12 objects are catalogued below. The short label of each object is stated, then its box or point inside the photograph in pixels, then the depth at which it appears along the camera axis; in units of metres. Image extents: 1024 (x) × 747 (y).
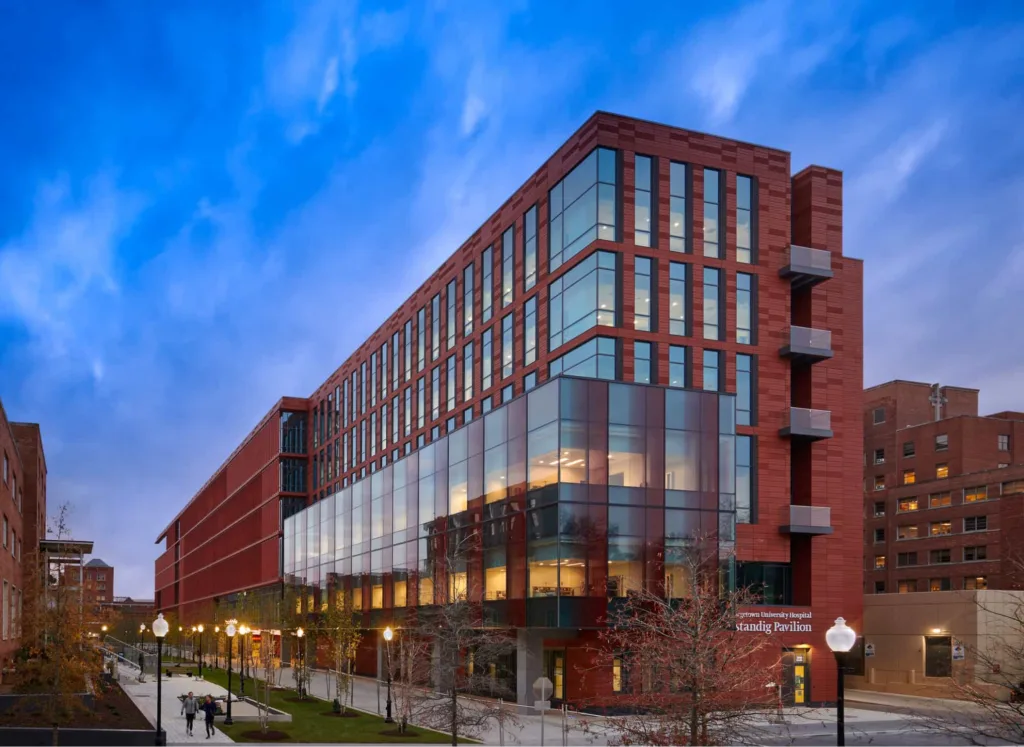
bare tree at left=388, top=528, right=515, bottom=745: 33.56
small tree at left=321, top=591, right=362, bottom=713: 51.42
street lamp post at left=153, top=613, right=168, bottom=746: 29.33
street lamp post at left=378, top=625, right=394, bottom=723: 41.26
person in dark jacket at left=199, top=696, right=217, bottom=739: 39.00
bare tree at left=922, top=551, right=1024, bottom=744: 53.31
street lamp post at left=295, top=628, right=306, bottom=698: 56.20
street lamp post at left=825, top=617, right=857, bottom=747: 16.81
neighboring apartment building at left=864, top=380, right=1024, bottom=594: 84.69
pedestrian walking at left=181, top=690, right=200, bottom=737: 40.75
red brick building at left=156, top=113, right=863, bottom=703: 52.16
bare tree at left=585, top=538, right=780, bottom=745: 21.16
